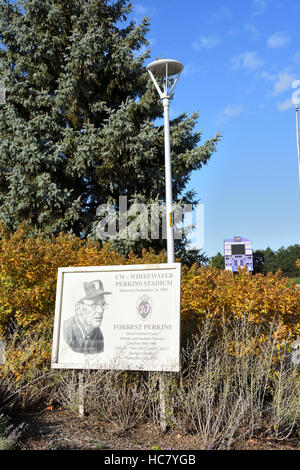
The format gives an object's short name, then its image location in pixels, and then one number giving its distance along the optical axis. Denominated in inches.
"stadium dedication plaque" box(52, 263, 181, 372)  158.2
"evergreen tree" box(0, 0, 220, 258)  442.9
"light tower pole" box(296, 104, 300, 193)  948.5
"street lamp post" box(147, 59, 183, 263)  335.9
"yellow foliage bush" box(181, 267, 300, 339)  192.7
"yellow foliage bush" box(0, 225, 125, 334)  202.2
